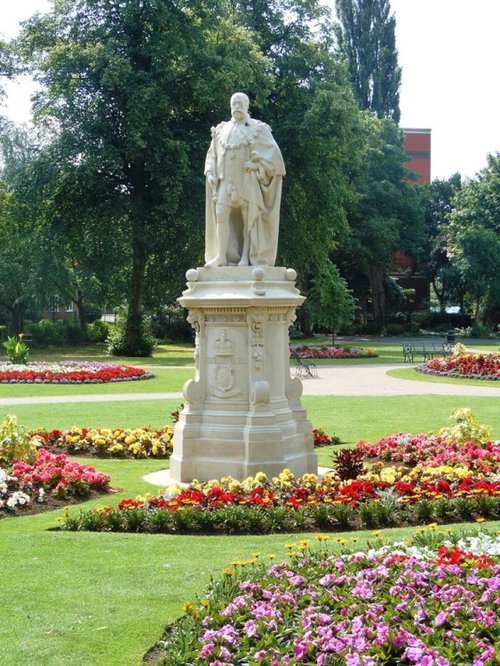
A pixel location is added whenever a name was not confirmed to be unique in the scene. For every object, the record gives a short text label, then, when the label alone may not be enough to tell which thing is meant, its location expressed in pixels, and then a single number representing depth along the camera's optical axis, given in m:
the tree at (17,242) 35.09
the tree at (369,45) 61.09
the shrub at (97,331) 45.28
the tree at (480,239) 53.25
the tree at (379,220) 52.47
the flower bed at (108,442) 12.75
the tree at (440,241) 60.76
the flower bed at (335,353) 35.19
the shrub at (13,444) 10.79
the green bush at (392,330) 55.41
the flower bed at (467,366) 25.42
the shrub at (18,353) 26.98
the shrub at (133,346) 35.34
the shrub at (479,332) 52.12
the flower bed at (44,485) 9.41
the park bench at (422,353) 32.58
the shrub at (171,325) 47.41
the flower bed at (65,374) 23.89
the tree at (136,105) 32.22
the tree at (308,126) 35.72
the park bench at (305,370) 26.23
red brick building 76.38
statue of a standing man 10.94
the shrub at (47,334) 43.62
